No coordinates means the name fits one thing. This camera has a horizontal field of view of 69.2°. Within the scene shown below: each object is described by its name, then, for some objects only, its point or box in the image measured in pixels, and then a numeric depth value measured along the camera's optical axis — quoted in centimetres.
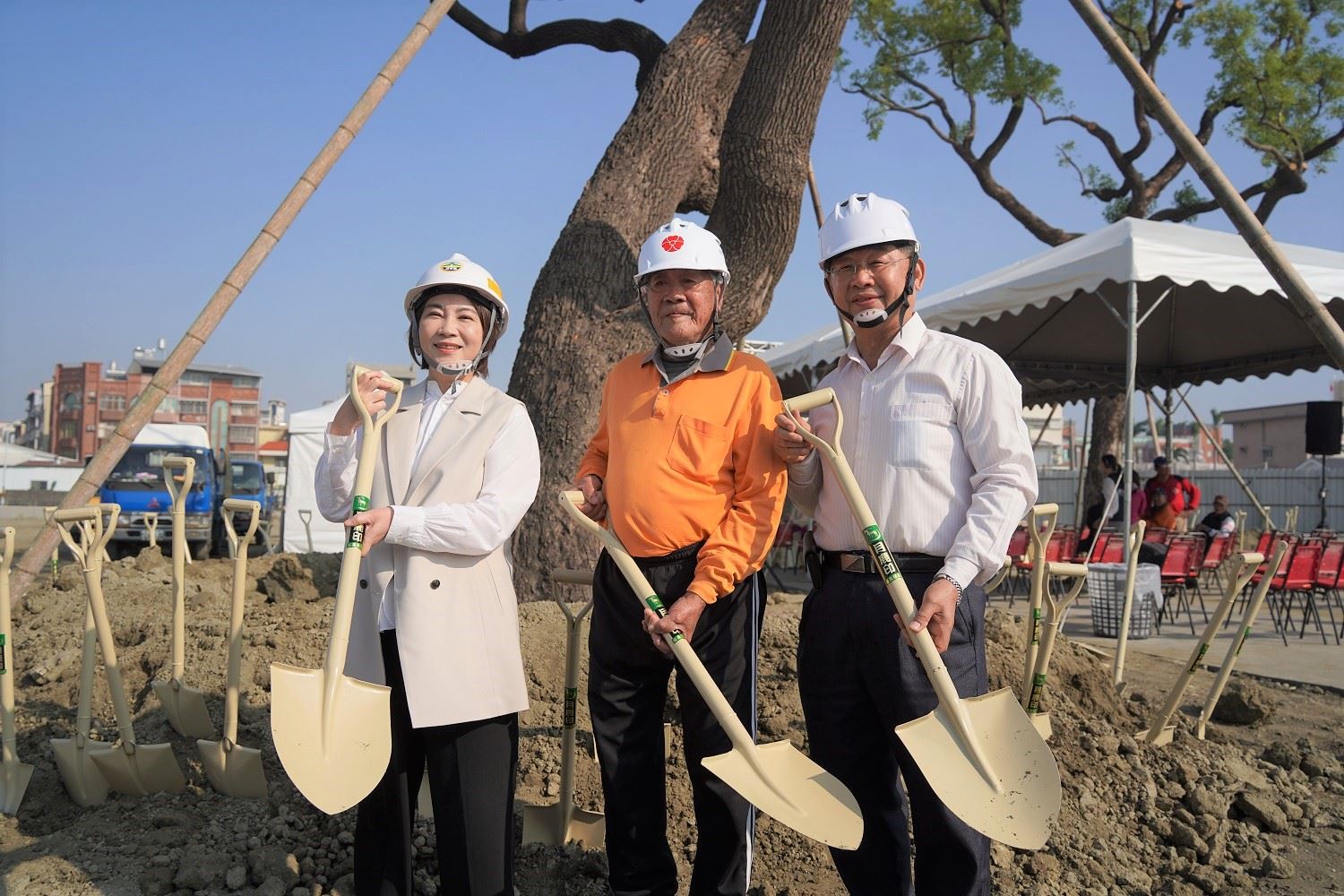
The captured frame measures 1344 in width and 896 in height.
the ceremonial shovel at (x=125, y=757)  329
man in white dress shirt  235
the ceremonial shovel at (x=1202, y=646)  408
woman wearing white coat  240
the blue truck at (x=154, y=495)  1528
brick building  7225
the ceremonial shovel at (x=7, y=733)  323
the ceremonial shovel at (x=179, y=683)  342
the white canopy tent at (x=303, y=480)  1495
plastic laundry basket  797
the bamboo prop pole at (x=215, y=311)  393
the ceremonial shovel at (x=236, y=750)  327
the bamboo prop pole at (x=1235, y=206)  482
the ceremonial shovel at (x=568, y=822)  326
